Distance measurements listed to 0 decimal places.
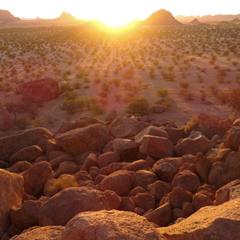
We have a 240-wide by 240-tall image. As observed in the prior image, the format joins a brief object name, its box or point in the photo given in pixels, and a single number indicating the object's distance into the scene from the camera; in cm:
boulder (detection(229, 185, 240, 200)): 421
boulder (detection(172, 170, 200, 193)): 584
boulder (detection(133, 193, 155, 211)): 560
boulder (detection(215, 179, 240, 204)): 475
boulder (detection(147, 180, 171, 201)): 589
